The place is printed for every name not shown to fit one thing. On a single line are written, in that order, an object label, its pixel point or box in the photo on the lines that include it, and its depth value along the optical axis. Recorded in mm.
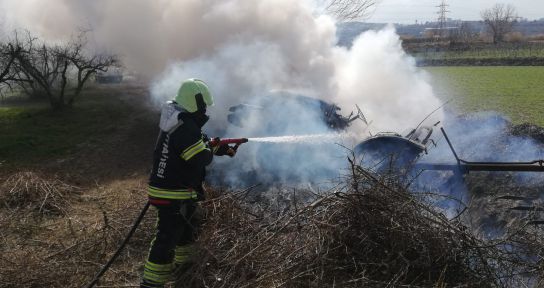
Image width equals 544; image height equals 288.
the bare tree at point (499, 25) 52781
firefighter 3861
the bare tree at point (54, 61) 13070
